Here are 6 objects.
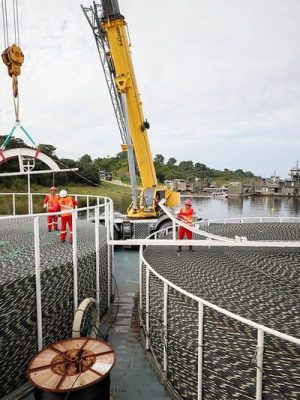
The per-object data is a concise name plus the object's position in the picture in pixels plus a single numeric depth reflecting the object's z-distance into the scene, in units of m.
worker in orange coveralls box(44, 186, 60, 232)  9.03
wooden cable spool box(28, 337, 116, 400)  4.00
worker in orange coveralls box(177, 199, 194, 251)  9.70
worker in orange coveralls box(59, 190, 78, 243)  8.02
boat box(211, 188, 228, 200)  113.06
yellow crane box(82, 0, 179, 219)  14.00
